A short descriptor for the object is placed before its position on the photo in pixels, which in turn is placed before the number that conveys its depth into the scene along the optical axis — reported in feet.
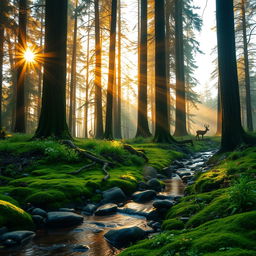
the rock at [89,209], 18.85
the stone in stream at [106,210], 18.51
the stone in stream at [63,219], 16.08
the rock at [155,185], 24.89
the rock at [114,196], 21.09
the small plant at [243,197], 11.88
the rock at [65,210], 18.22
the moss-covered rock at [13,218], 14.69
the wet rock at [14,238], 13.04
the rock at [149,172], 29.67
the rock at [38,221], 16.10
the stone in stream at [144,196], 21.55
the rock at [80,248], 12.76
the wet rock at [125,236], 13.46
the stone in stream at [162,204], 18.02
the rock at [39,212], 16.96
